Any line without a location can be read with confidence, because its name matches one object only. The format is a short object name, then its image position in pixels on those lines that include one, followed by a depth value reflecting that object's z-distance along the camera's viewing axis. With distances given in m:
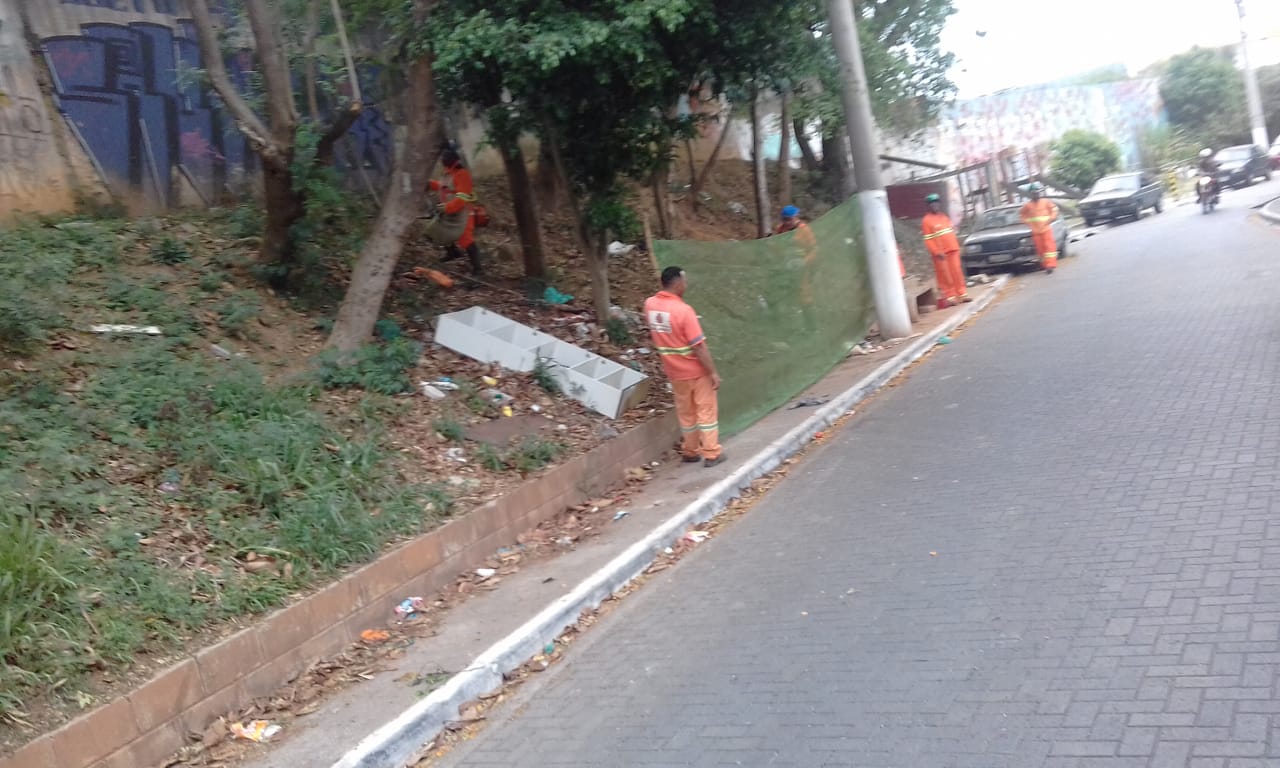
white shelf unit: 9.92
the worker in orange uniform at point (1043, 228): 19.48
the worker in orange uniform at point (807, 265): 11.96
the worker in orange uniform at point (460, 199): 12.33
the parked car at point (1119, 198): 29.11
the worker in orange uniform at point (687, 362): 9.09
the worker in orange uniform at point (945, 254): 16.48
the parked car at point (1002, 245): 19.97
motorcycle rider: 27.00
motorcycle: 26.98
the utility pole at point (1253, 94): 41.03
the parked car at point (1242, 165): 35.28
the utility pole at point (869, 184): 13.40
